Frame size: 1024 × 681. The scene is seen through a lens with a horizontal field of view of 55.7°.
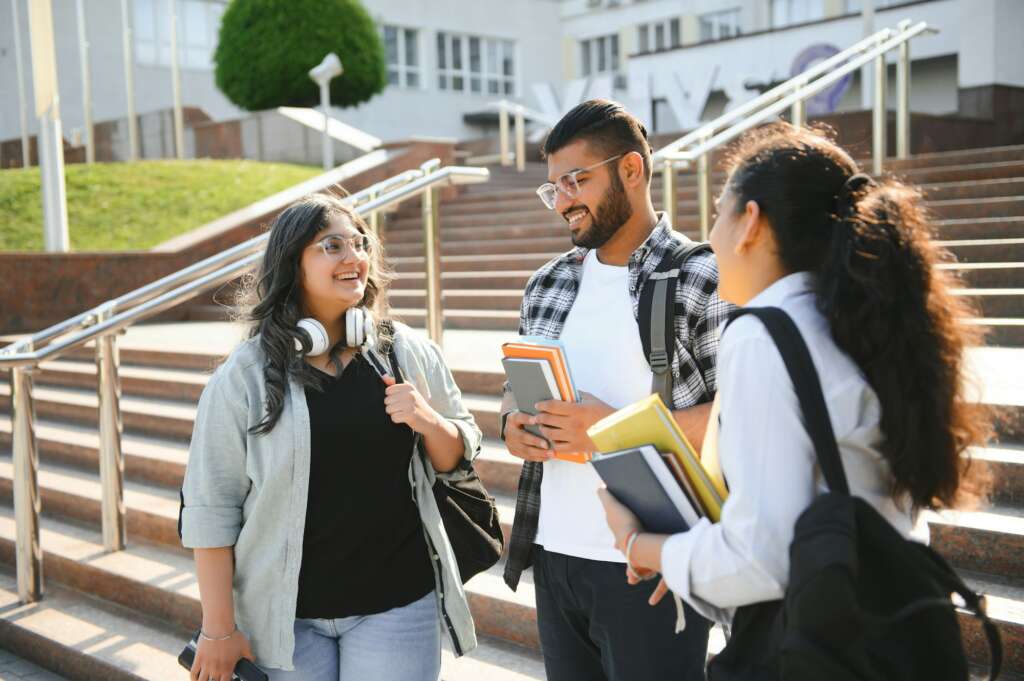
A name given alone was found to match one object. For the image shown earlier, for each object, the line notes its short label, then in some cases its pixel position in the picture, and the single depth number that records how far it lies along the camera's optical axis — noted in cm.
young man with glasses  219
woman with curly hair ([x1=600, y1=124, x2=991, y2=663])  148
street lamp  1435
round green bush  2133
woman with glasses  239
